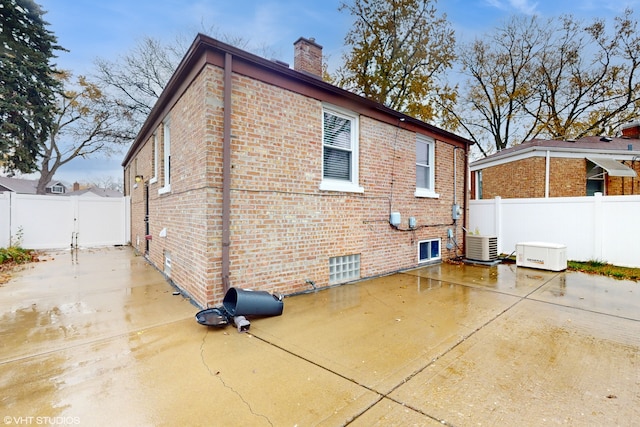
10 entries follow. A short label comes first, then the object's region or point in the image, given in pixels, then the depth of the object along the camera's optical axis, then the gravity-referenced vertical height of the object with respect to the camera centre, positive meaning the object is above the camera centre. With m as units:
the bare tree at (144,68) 17.47 +8.44
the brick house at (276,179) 4.21 +0.57
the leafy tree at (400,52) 15.91 +8.72
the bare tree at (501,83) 19.58 +8.97
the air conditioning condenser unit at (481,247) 8.21 -1.00
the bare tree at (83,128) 19.12 +5.54
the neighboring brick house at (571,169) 12.32 +1.80
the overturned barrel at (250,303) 3.75 -1.21
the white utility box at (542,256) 7.09 -1.07
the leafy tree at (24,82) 13.41 +6.07
